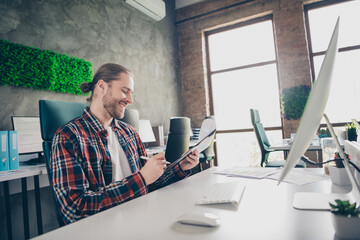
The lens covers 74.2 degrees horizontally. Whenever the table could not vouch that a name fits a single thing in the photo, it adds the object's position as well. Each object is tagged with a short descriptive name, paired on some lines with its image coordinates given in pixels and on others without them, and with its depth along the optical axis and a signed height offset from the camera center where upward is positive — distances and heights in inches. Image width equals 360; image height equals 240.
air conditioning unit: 149.0 +80.4
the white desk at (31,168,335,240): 23.1 -10.6
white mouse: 24.6 -9.8
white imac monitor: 15.1 +0.6
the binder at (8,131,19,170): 71.6 -3.3
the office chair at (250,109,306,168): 116.7 -9.6
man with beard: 36.2 -4.8
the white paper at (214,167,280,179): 47.8 -10.7
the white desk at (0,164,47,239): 66.8 -14.5
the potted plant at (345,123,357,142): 67.1 -5.3
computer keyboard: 31.5 -10.0
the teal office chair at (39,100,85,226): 47.5 +3.9
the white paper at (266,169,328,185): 41.1 -10.8
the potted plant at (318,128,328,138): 106.9 -7.6
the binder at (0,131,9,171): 69.6 -3.4
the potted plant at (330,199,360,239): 20.3 -9.0
